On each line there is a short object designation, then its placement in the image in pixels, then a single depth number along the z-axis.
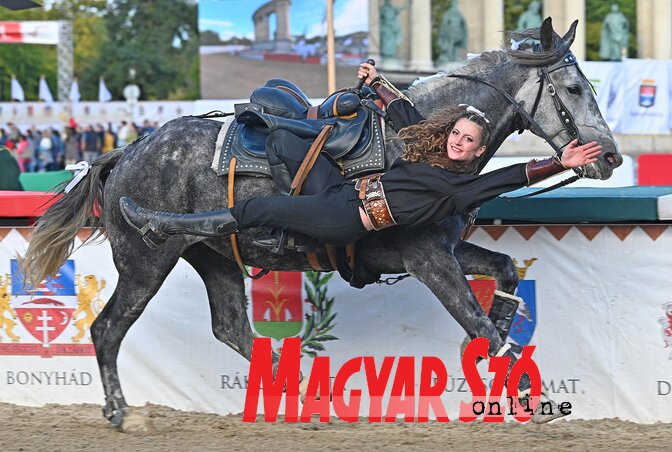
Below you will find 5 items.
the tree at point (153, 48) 58.53
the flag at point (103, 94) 35.95
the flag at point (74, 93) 36.06
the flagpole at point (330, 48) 18.00
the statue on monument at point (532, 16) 37.95
